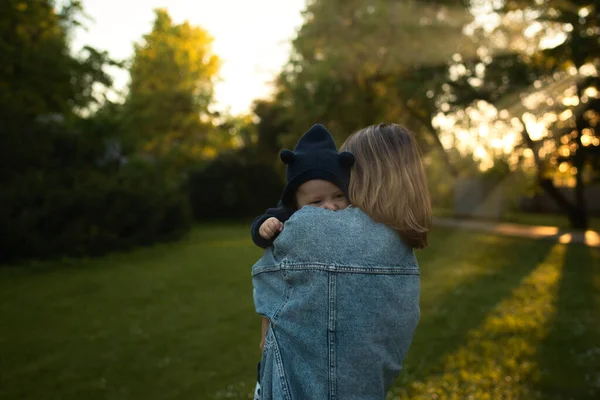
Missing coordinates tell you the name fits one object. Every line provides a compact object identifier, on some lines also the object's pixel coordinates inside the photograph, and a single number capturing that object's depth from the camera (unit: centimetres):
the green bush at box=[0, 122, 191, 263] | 1191
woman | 176
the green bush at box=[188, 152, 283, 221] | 2634
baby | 199
